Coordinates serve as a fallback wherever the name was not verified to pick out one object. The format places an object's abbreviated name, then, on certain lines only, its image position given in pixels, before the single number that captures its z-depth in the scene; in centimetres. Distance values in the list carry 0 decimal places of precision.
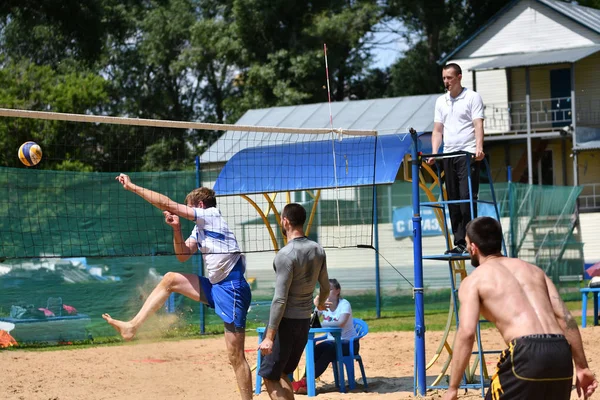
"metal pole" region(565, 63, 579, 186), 4376
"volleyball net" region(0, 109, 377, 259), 1736
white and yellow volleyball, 1289
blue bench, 2125
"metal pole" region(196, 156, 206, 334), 2027
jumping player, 1125
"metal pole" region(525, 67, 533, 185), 4359
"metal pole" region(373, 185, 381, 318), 2400
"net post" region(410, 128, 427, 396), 1254
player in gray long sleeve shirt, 1025
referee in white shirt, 1246
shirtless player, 711
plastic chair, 1395
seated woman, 1385
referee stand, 1213
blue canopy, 1707
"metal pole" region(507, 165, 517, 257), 2517
